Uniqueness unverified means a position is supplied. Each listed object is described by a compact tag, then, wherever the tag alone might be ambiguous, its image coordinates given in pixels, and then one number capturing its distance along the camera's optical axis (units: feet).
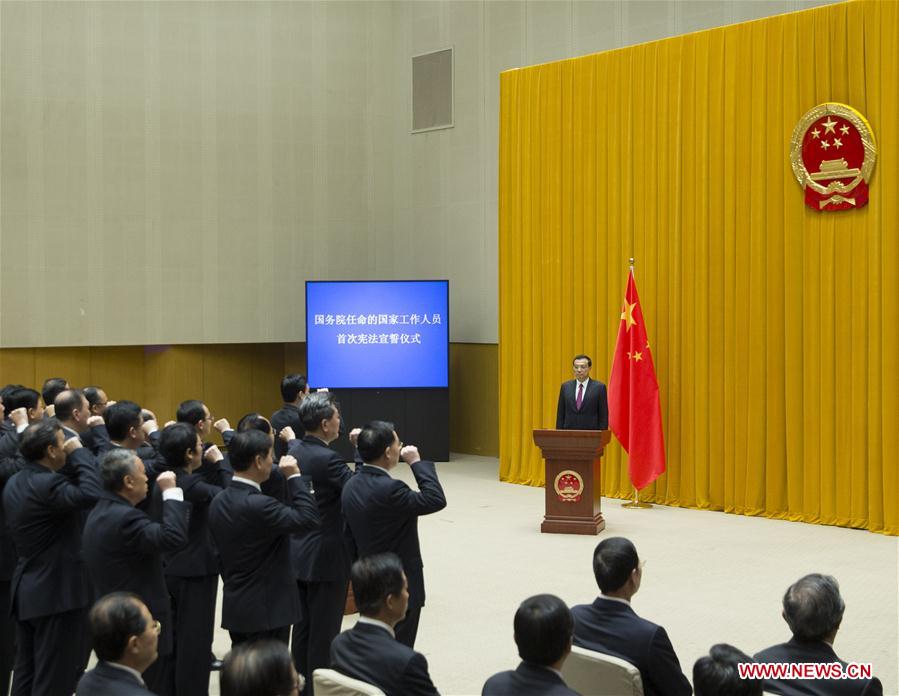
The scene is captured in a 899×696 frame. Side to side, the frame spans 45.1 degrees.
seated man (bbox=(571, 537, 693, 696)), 10.91
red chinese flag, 33.06
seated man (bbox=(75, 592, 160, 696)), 9.47
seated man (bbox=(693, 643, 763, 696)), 9.14
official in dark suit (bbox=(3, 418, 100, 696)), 14.61
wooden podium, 28.96
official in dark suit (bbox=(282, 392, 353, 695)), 16.16
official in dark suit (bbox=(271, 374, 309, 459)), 22.74
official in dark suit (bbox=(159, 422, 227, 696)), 15.11
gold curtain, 29.60
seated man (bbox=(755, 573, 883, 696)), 10.23
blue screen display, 41.29
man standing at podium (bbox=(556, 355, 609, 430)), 32.22
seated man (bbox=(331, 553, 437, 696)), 10.00
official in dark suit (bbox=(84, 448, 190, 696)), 13.09
